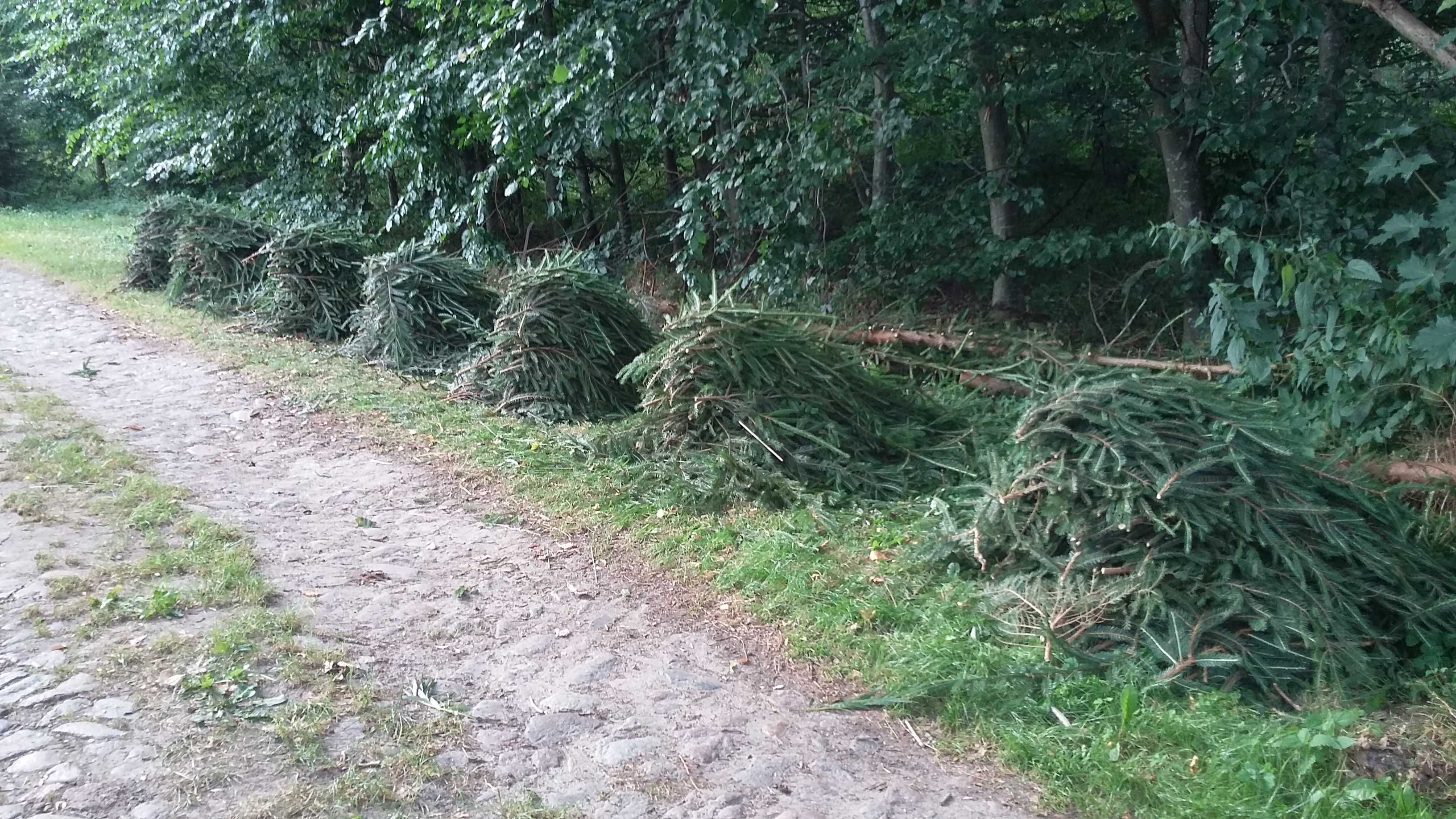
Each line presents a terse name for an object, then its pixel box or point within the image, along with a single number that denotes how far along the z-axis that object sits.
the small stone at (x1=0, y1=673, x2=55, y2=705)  3.57
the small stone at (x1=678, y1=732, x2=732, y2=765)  3.46
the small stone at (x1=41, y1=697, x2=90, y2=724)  3.46
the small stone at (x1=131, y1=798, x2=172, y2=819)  2.99
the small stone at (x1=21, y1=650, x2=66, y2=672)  3.79
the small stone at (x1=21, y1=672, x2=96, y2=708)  3.57
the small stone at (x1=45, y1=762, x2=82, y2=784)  3.13
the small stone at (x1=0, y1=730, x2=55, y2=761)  3.27
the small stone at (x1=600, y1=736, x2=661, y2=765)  3.43
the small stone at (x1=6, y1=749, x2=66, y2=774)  3.18
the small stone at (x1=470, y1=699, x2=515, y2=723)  3.65
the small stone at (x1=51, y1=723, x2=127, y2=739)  3.37
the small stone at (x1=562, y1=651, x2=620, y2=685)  3.96
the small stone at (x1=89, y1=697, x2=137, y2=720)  3.48
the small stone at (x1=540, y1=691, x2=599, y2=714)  3.74
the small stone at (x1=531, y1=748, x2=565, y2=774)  3.37
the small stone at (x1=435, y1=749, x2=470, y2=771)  3.33
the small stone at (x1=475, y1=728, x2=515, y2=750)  3.48
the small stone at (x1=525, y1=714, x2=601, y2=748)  3.54
